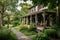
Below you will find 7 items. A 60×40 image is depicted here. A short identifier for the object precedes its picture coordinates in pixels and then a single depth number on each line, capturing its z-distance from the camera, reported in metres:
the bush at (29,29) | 8.29
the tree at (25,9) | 22.56
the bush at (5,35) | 4.18
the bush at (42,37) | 4.49
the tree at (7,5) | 10.57
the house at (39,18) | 9.79
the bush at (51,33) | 5.40
